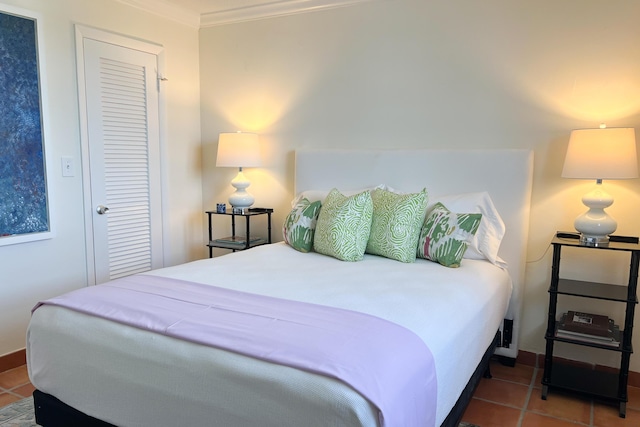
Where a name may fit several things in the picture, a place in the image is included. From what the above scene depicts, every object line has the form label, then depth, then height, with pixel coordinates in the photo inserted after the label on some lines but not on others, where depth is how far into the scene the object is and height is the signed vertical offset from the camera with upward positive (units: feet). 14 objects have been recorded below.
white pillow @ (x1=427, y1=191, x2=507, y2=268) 8.69 -1.12
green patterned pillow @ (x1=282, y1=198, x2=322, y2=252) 9.32 -1.30
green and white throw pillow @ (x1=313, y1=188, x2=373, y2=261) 8.52 -1.21
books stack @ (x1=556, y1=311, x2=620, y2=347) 7.70 -2.79
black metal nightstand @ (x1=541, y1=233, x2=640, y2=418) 7.42 -2.90
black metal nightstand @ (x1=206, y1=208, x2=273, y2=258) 11.35 -1.98
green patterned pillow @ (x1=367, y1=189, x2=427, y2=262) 8.41 -1.15
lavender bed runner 4.10 -1.78
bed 4.18 -1.95
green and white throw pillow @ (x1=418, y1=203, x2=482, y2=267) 8.07 -1.27
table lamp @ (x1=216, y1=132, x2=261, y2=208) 11.20 +0.21
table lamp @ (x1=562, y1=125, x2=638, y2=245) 7.39 +0.03
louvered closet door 10.12 +0.07
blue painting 8.39 +0.51
